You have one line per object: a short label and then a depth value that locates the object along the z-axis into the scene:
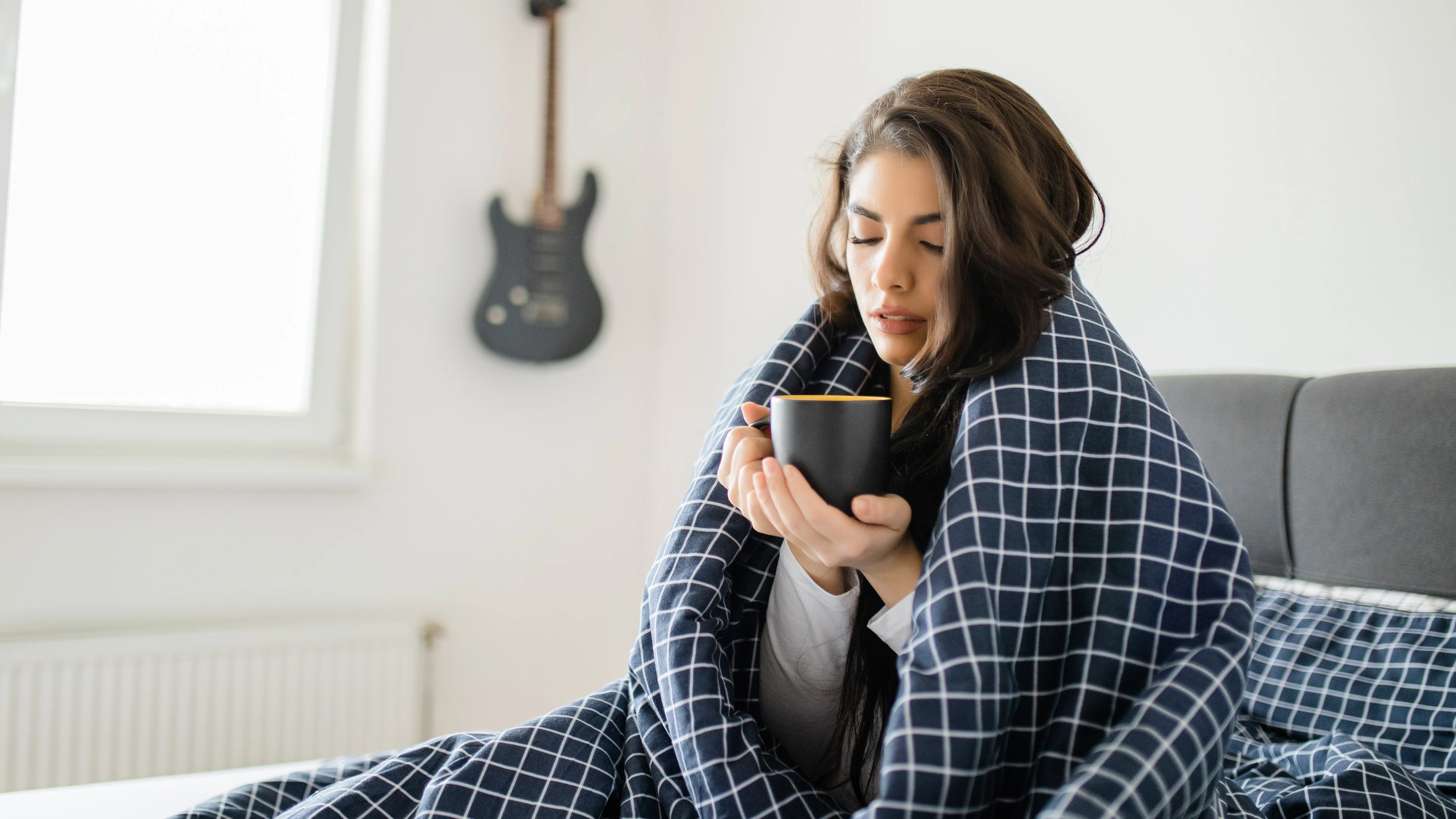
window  1.82
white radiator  1.70
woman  0.65
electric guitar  2.14
